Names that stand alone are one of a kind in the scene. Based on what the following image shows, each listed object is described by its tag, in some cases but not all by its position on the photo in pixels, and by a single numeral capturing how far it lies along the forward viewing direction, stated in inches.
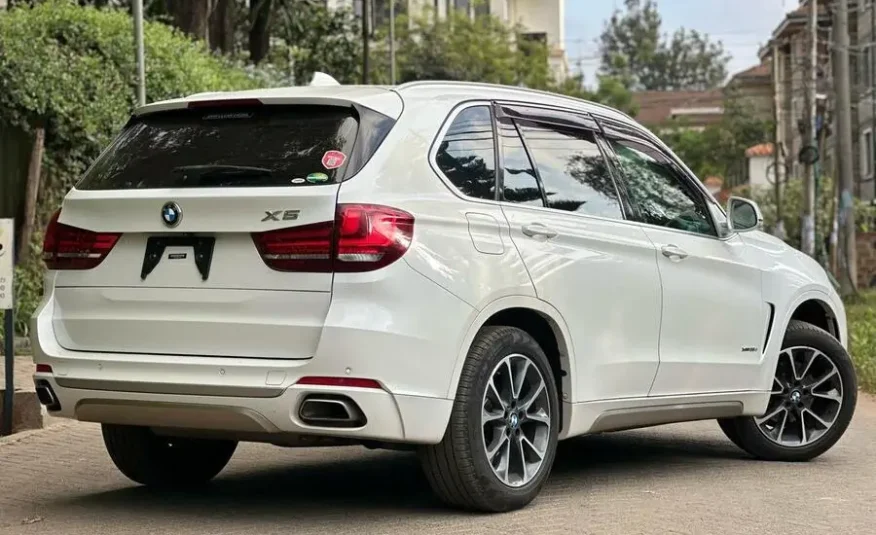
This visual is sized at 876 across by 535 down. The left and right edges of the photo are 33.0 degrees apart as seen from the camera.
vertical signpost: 347.9
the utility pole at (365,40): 1259.8
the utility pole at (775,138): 1877.5
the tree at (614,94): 3403.5
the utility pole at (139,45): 489.7
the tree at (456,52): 1958.7
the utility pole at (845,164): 1238.3
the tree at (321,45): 1386.6
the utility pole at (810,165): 1417.3
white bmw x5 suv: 229.1
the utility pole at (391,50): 1438.2
